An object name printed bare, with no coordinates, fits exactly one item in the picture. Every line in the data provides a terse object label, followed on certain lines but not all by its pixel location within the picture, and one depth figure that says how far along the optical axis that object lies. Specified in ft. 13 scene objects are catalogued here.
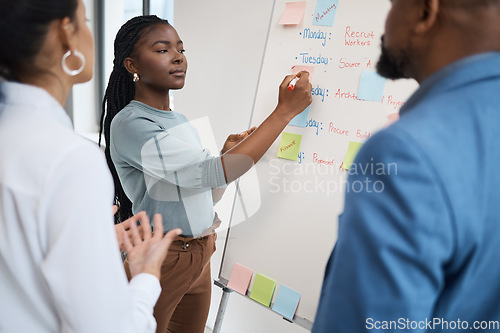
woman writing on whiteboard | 3.84
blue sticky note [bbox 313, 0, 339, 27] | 3.81
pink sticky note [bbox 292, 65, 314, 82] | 3.97
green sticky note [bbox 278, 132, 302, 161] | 4.06
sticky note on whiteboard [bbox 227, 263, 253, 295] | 4.39
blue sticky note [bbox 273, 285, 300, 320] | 3.92
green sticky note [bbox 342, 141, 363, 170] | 3.65
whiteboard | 3.62
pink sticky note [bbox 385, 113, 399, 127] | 3.47
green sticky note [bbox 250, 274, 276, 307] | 4.13
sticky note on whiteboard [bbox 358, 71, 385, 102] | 3.53
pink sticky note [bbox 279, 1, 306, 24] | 4.06
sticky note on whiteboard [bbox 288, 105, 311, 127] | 3.99
